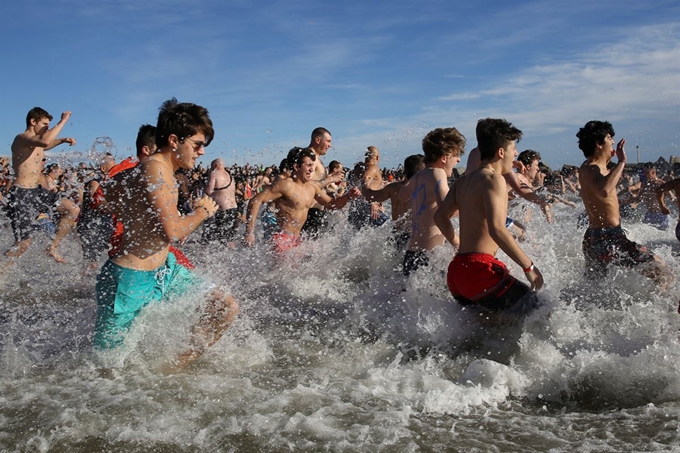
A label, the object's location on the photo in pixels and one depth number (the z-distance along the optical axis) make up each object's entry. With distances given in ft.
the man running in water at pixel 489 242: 13.42
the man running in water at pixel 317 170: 27.53
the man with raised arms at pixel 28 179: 24.25
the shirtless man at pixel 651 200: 34.91
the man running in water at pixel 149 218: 12.28
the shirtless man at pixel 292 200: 23.67
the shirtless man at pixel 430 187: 17.63
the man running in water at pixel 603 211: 16.29
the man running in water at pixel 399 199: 22.44
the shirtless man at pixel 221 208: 30.42
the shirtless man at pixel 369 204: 28.99
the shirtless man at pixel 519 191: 22.13
